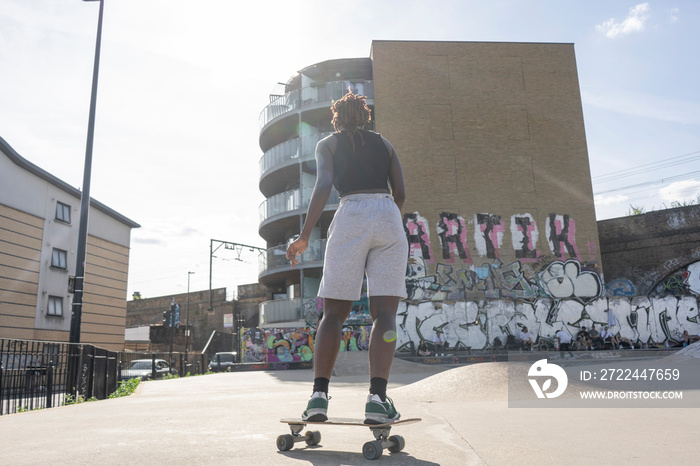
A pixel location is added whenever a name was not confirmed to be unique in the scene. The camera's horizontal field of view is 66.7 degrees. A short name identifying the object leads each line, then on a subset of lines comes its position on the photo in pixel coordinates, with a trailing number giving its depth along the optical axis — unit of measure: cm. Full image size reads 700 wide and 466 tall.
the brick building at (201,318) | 4181
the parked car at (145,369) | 2275
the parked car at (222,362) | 2578
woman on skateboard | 287
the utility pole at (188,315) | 4585
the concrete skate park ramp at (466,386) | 566
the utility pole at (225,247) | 3725
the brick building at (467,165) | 2759
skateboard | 237
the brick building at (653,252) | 2753
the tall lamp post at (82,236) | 966
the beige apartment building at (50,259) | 2158
